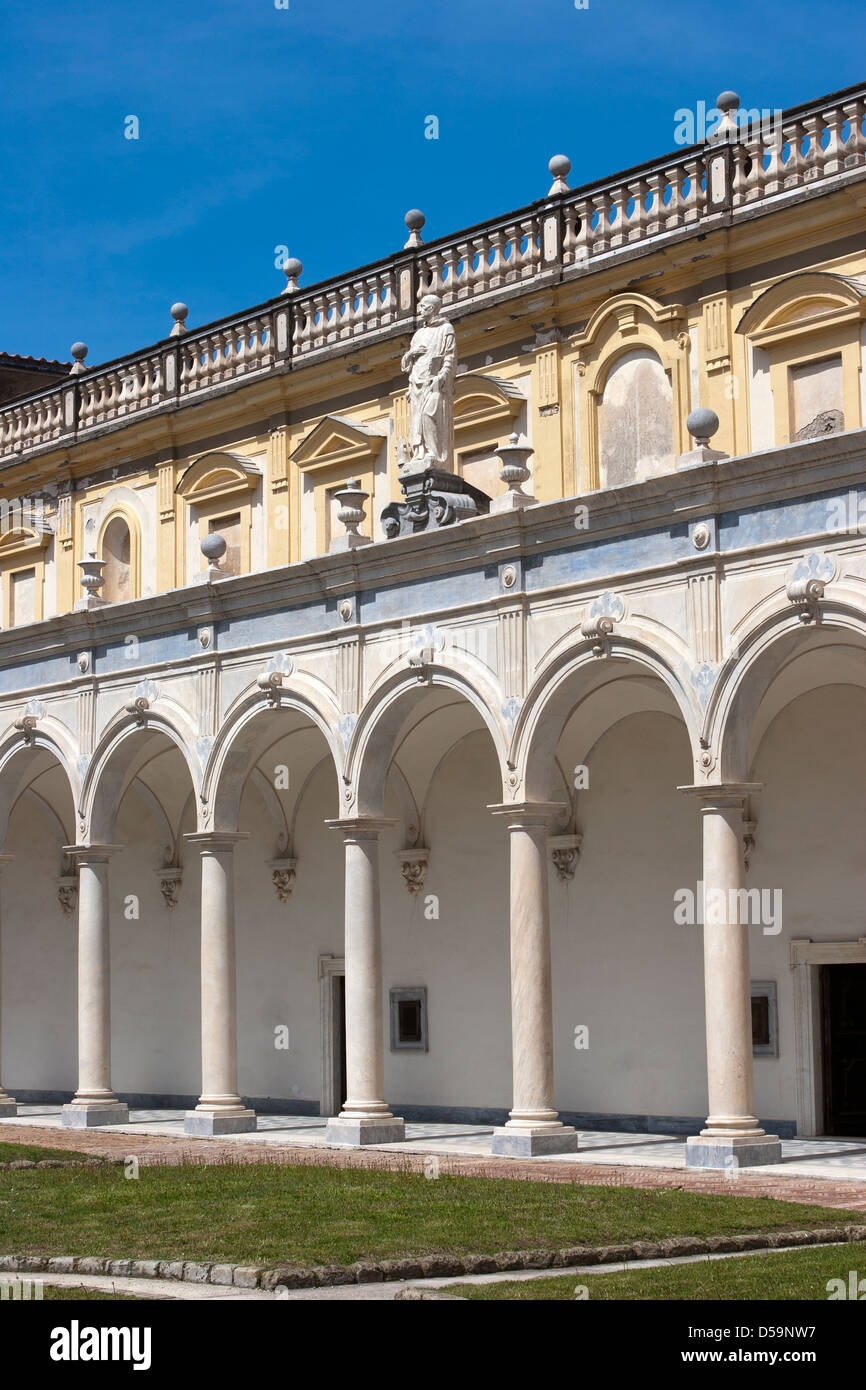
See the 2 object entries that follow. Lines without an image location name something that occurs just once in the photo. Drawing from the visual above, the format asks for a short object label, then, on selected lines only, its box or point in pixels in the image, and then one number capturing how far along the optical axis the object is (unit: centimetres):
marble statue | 2369
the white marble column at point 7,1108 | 3003
